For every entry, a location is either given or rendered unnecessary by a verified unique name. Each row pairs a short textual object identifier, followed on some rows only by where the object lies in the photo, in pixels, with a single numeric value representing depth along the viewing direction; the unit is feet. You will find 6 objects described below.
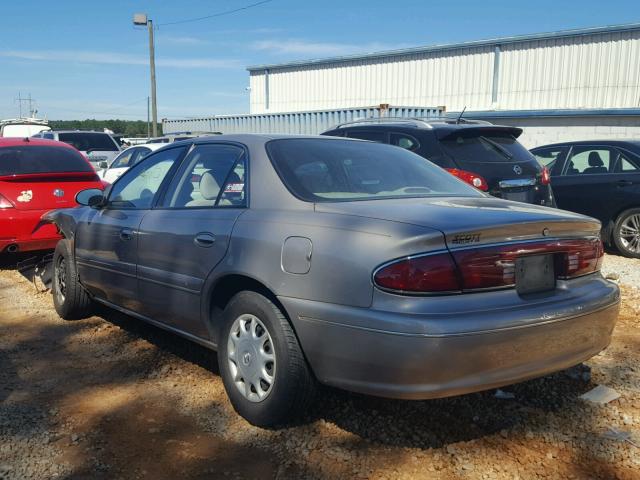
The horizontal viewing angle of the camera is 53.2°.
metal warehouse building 60.29
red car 23.02
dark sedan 27.35
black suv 22.88
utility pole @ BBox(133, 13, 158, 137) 89.56
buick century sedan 9.20
